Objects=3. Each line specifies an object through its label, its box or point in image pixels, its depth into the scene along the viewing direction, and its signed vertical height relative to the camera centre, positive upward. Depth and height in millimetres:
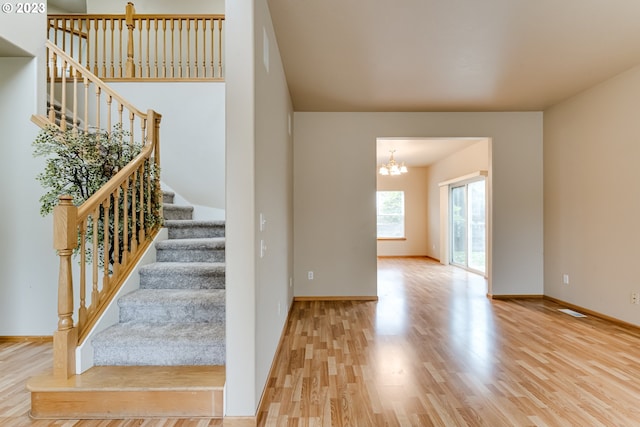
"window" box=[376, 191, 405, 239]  9664 +62
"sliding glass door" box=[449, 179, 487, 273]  6602 -206
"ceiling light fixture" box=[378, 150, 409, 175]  6688 +1002
